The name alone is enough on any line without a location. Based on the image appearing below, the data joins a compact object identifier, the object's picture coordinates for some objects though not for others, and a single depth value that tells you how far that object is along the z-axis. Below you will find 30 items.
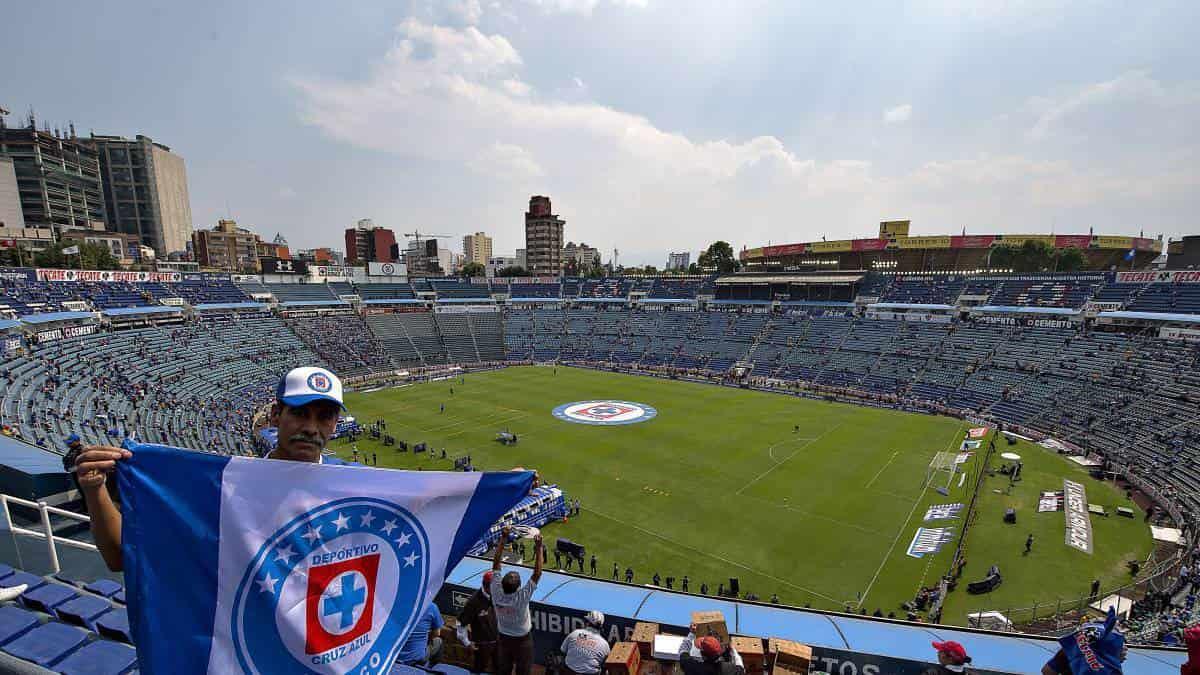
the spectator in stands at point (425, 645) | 6.15
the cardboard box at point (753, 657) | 6.45
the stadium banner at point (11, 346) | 35.78
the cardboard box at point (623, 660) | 6.12
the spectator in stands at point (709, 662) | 4.79
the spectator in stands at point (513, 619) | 6.17
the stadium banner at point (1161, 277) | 45.72
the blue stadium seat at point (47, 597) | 5.75
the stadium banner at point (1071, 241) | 83.94
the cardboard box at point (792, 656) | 6.35
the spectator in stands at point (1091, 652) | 4.73
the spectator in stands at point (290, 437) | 2.74
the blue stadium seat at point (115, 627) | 5.26
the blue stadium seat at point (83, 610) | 5.58
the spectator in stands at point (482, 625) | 6.67
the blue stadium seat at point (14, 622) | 4.67
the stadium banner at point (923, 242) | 86.88
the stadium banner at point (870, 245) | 89.19
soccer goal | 29.83
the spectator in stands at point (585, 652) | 6.09
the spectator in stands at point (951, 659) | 4.80
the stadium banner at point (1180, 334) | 40.97
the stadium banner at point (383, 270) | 89.25
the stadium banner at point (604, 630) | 6.80
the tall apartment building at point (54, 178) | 93.44
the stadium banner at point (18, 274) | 45.84
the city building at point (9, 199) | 83.62
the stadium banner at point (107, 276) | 49.69
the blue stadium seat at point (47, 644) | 4.40
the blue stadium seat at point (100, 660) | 4.27
